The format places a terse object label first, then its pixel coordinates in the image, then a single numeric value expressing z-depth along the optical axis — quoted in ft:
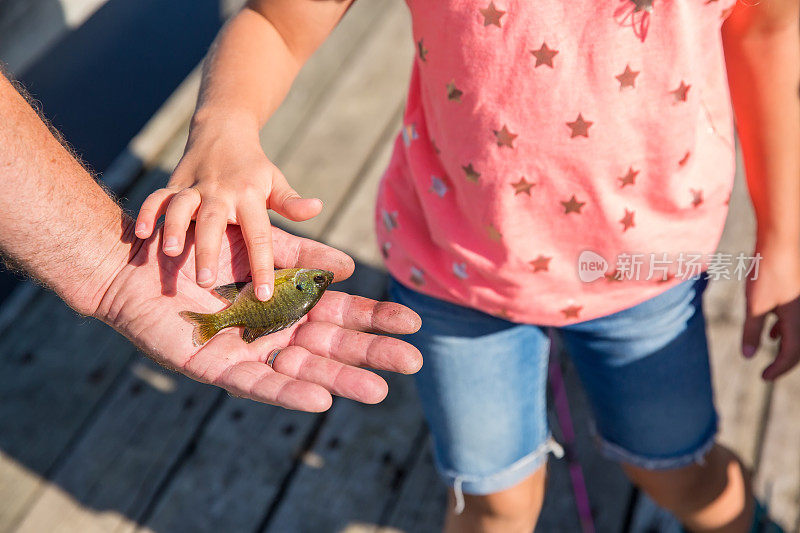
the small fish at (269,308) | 3.01
